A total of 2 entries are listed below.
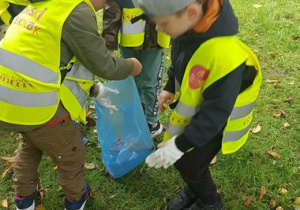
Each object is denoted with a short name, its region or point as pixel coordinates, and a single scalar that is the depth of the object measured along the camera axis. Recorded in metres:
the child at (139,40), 2.42
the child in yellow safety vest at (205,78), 1.58
